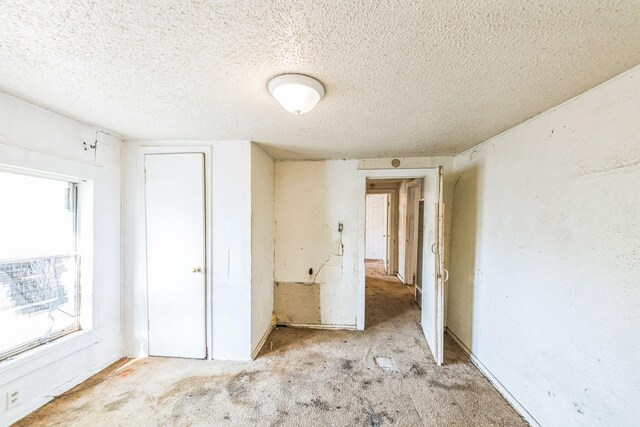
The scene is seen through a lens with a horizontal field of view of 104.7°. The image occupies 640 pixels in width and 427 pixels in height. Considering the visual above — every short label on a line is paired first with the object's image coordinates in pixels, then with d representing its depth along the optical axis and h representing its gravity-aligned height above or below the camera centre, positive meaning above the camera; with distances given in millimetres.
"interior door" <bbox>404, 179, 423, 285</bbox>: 4359 -386
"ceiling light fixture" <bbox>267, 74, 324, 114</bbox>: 1231 +614
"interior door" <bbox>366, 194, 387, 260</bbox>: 7785 -544
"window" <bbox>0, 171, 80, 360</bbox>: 1654 -403
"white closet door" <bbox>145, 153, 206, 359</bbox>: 2373 -405
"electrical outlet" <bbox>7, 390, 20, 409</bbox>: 1578 -1238
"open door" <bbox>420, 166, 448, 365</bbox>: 2361 -580
